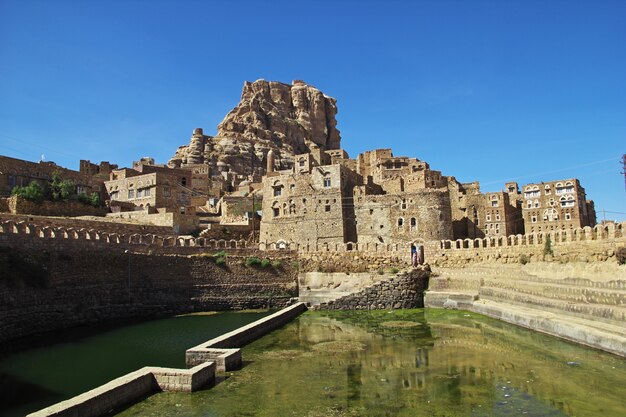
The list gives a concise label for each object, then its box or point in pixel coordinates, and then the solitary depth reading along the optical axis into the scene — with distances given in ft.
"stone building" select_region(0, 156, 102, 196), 127.24
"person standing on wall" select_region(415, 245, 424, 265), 103.91
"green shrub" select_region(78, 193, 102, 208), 135.13
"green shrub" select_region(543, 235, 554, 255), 73.51
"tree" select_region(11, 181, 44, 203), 116.06
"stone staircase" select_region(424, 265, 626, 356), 50.78
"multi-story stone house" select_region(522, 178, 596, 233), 183.83
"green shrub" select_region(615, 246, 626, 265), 55.47
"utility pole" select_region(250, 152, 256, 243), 140.87
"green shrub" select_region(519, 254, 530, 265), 79.41
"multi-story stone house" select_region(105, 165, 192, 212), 146.41
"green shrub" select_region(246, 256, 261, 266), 101.86
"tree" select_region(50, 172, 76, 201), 127.13
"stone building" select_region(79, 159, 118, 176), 186.93
